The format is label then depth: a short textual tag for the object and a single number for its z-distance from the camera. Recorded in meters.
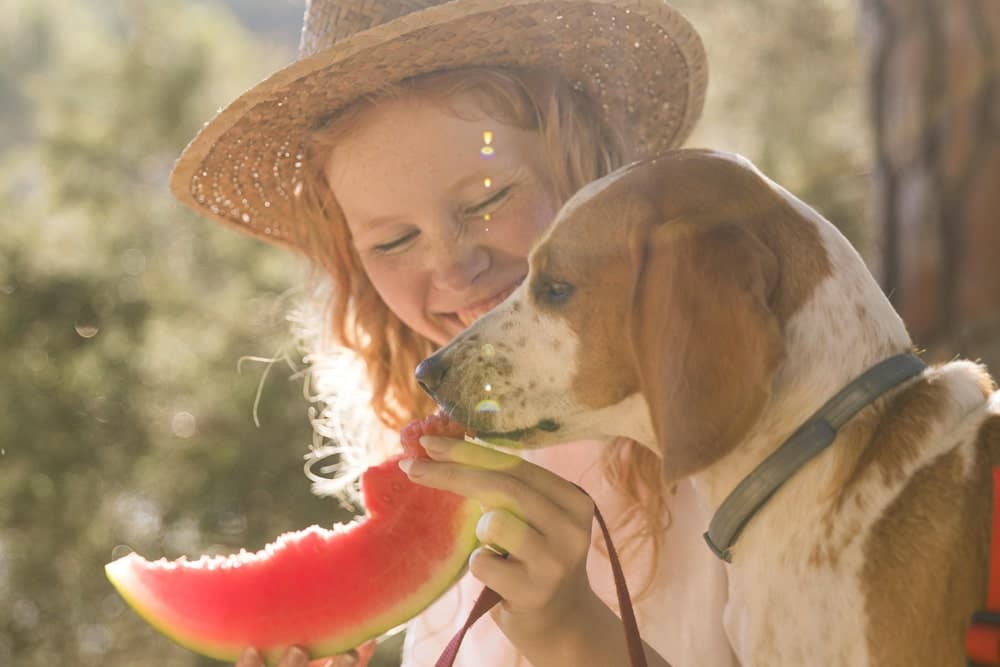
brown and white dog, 0.98
